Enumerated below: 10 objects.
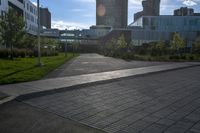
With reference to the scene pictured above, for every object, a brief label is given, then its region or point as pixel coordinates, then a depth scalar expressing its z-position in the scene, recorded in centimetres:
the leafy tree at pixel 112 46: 4586
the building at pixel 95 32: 8698
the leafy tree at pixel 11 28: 2133
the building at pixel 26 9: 3915
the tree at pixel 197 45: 3632
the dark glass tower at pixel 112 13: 11440
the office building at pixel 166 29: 6227
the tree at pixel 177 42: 3662
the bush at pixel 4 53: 2176
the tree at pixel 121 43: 4369
